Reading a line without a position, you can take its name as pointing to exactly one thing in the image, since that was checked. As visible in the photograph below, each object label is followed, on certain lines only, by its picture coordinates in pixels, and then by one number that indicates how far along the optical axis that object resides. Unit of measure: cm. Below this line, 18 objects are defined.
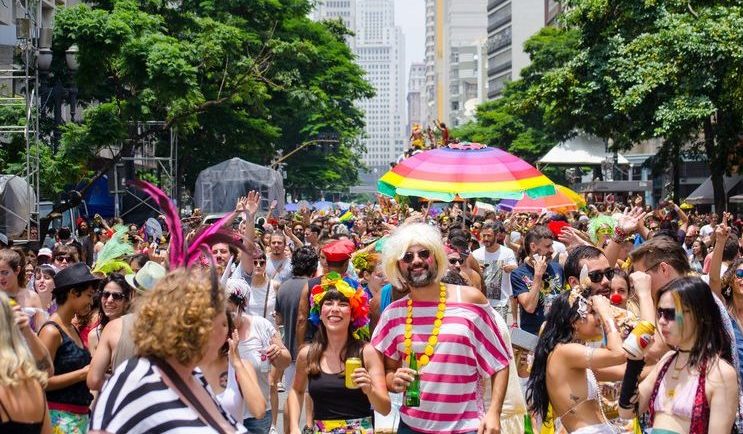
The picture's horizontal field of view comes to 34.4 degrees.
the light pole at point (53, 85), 1912
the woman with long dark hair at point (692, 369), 487
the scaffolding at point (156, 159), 2969
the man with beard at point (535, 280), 979
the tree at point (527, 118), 5741
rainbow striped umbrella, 1156
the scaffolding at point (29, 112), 1983
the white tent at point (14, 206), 1980
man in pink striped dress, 582
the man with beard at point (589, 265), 695
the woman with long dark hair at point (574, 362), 572
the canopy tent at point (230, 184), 3384
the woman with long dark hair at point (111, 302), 686
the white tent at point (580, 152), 4819
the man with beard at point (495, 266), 1229
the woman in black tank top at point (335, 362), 632
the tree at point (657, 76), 2536
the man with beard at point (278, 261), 1224
